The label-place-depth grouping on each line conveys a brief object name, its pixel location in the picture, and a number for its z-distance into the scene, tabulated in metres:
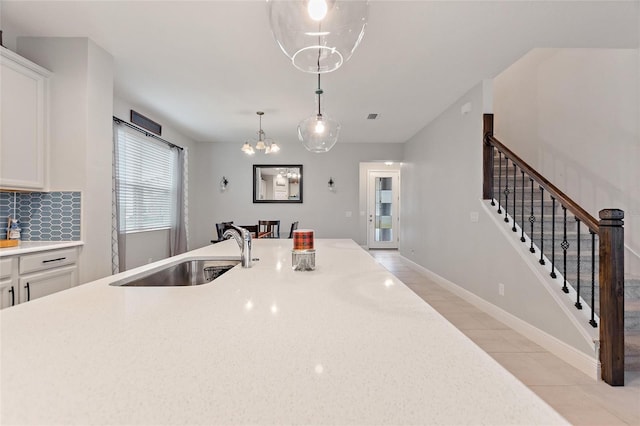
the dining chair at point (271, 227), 5.73
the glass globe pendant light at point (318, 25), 1.11
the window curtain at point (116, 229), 3.53
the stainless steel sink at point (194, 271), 1.64
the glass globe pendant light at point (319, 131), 2.85
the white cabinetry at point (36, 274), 1.97
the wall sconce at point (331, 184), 6.47
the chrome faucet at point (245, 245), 1.50
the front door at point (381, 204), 8.66
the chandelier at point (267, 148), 4.55
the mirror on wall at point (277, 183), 6.44
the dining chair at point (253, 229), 4.90
